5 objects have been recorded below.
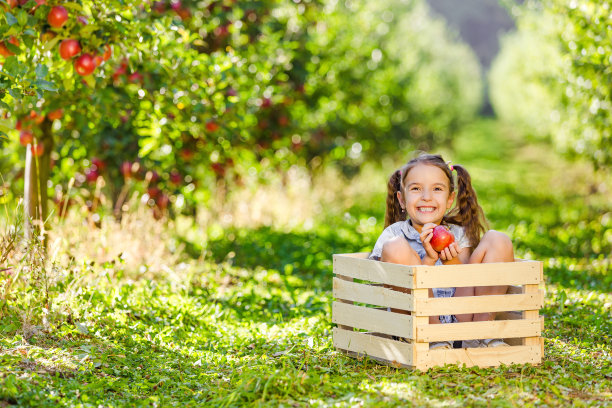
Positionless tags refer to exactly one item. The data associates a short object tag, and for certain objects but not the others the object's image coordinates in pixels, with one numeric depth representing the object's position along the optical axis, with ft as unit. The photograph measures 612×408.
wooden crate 24.22
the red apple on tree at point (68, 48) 28.86
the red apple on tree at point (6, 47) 27.32
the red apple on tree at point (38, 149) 35.25
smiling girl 25.64
